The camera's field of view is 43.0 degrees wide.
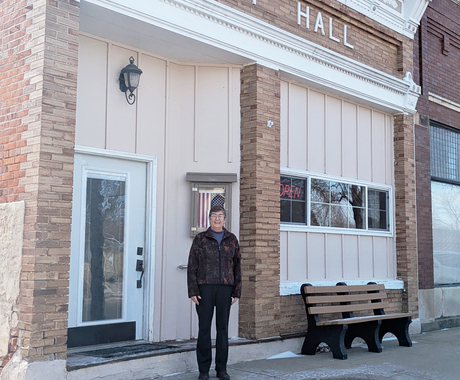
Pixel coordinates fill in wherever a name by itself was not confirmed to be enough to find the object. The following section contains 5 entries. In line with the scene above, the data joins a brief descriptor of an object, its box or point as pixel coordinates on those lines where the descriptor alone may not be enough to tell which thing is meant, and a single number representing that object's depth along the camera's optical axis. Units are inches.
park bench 306.8
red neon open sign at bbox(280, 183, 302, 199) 335.9
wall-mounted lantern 284.5
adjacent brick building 439.5
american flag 307.6
